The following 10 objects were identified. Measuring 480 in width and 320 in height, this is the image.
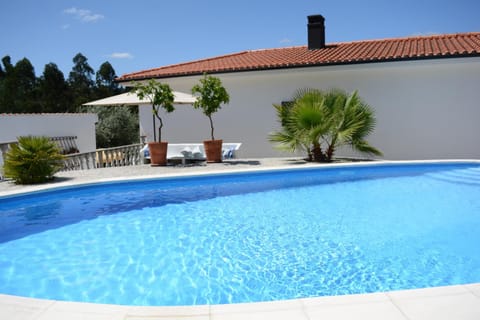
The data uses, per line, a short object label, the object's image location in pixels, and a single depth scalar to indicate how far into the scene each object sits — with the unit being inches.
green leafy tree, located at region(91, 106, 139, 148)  1071.0
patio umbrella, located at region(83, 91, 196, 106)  514.3
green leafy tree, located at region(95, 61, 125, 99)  1842.3
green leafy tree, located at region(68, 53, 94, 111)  1683.2
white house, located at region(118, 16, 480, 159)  562.9
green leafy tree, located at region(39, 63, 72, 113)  1569.9
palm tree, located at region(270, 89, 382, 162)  512.1
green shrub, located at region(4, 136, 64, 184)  403.9
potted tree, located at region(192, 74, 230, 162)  514.6
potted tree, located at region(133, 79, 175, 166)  498.3
